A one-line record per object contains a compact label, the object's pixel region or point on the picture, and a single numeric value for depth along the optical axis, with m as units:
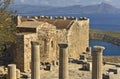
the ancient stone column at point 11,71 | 23.70
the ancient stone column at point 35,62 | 23.75
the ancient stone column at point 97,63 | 22.09
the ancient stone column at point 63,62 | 23.14
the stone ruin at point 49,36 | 33.97
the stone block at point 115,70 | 31.29
